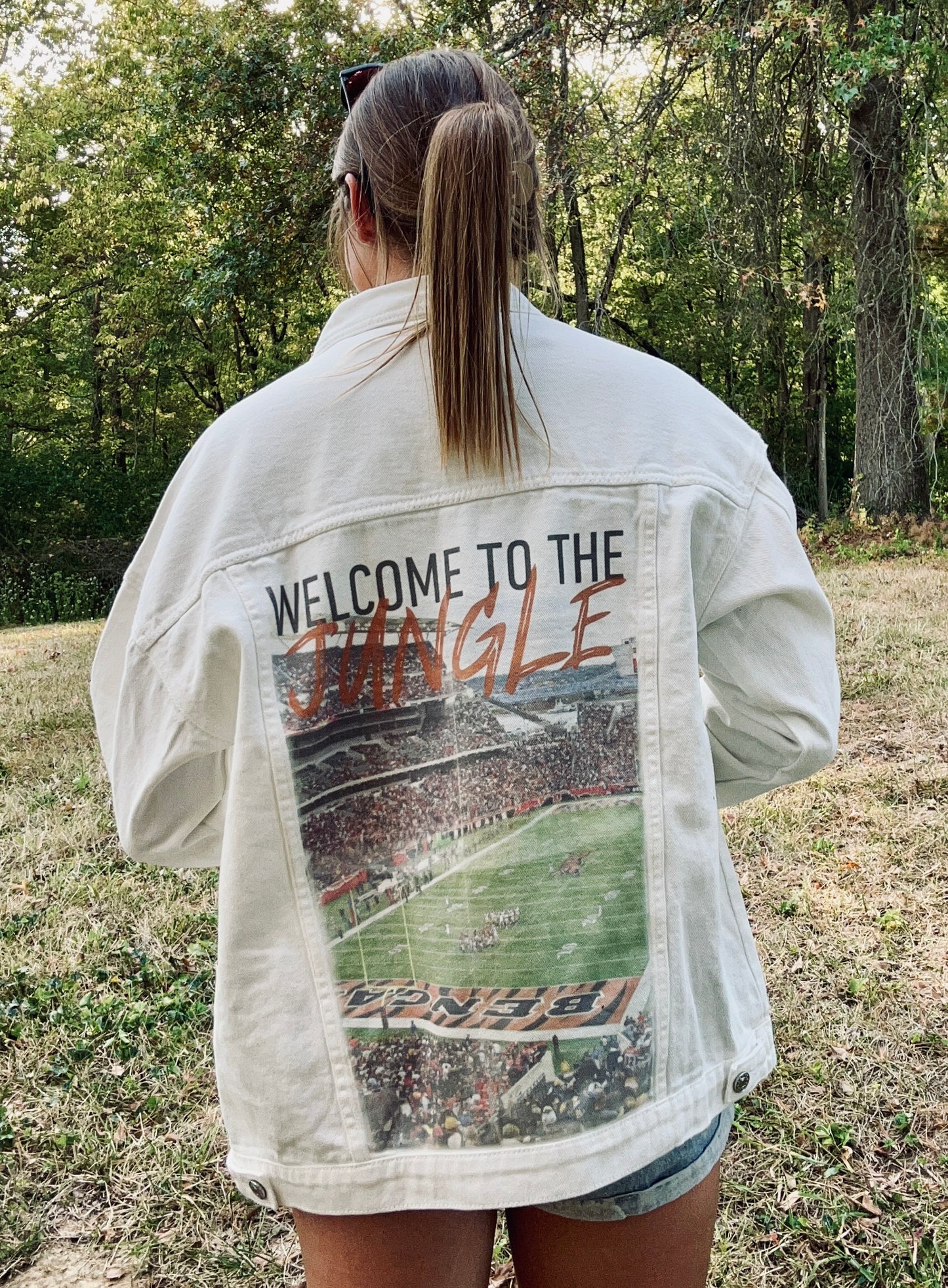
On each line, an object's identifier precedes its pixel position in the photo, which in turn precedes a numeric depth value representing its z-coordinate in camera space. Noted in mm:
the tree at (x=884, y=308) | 9758
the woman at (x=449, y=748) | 1004
